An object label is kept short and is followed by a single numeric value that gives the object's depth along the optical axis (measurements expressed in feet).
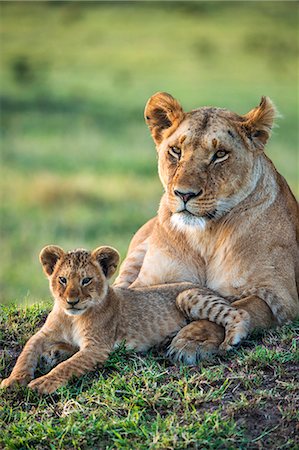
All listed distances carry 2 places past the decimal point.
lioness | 38.96
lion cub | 37.19
